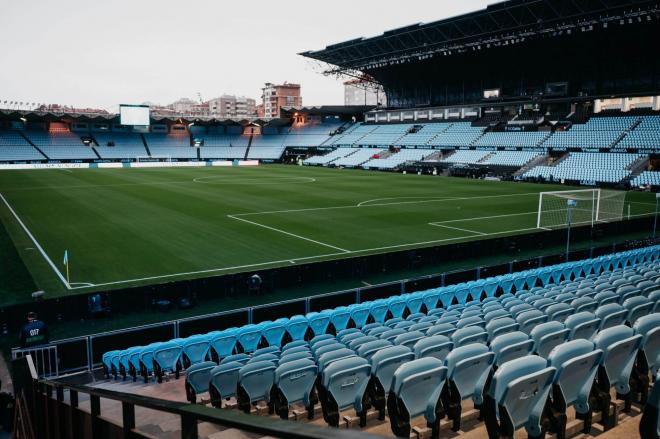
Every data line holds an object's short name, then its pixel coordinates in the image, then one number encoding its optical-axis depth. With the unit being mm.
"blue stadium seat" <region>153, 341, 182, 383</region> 10039
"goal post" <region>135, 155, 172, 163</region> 89175
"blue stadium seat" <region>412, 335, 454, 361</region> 7145
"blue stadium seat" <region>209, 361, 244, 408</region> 7473
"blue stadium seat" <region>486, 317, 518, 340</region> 8258
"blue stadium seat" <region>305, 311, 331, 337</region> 11594
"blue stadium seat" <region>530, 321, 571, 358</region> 7137
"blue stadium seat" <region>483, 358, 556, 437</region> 4840
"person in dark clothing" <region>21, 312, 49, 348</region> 11398
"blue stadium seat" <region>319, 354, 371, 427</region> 6273
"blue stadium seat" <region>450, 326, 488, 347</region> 7715
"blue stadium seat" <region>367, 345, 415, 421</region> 6605
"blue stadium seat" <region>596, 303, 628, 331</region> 8070
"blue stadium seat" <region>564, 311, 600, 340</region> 7500
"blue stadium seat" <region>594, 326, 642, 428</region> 5816
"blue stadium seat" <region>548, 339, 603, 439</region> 5332
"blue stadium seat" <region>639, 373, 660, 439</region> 3967
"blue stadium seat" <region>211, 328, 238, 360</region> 10383
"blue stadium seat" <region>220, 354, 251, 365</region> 8608
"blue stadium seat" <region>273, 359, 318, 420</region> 6758
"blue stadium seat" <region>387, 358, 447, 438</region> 5543
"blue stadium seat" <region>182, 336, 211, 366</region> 10109
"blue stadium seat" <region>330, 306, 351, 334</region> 11951
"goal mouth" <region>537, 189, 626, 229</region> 31078
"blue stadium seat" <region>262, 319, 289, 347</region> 10953
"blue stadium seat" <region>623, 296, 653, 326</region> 8820
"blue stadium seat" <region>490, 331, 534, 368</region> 6570
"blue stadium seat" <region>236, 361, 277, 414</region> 7126
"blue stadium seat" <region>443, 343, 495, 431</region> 6027
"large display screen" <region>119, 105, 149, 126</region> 87812
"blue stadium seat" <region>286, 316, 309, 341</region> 11280
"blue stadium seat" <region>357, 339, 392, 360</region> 7688
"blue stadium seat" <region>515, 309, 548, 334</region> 8703
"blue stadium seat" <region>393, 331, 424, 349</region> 8203
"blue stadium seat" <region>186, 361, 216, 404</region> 7984
